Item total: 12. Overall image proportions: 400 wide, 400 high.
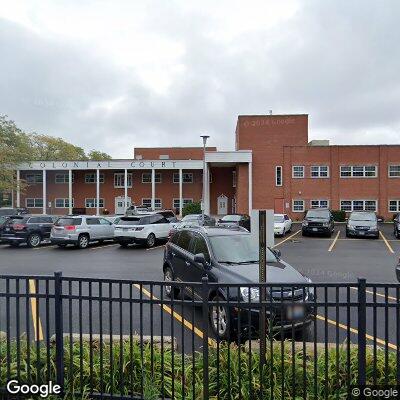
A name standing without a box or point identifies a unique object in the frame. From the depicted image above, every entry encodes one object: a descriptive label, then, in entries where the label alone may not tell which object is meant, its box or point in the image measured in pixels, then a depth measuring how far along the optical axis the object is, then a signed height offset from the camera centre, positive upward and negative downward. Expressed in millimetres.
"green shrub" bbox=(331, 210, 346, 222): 37906 -1537
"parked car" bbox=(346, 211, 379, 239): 24641 -1665
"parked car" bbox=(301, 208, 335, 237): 25844 -1635
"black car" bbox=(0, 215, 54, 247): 19750 -1619
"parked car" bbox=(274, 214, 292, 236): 25844 -1685
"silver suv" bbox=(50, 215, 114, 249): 19328 -1640
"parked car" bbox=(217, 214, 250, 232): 26125 -1382
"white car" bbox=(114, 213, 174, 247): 19734 -1573
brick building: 40094 +2566
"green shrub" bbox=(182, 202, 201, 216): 43381 -1026
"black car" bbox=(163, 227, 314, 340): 6027 -1261
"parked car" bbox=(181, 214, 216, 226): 26233 -1344
